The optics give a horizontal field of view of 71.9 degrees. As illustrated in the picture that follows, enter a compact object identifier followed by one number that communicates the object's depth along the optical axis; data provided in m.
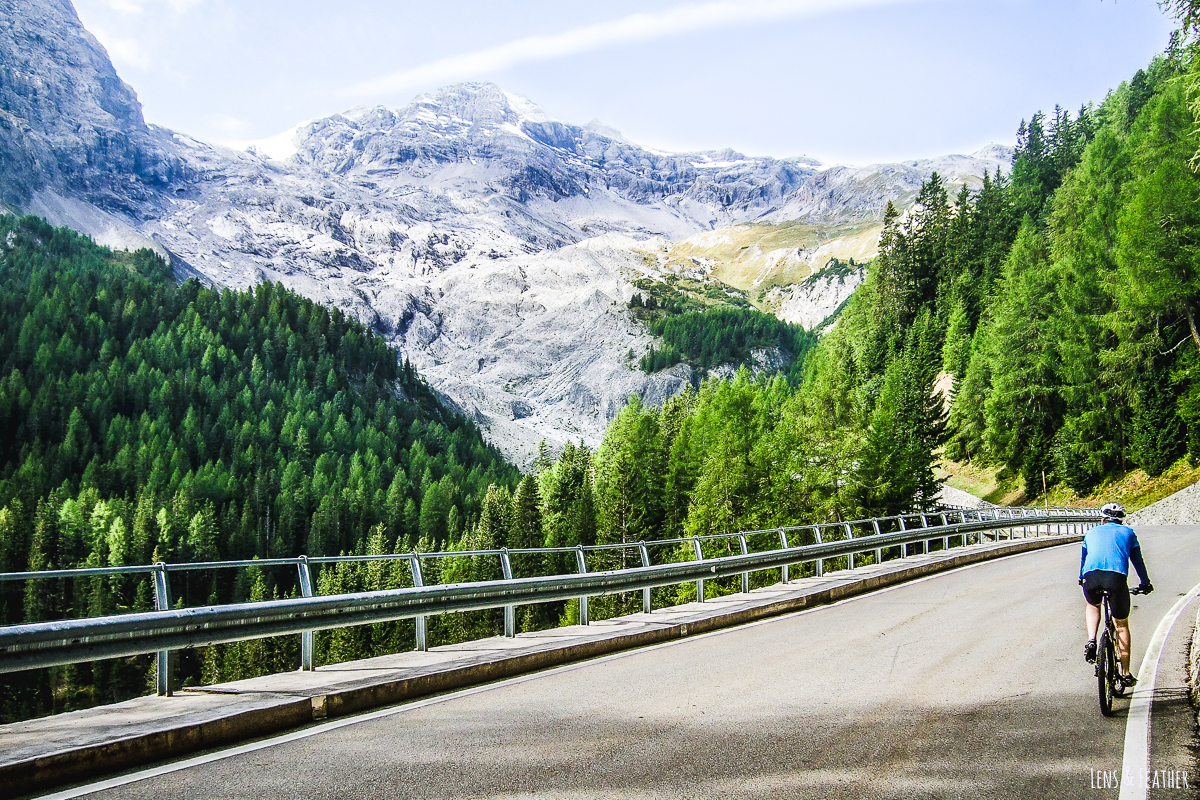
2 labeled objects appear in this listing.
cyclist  7.67
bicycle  7.14
